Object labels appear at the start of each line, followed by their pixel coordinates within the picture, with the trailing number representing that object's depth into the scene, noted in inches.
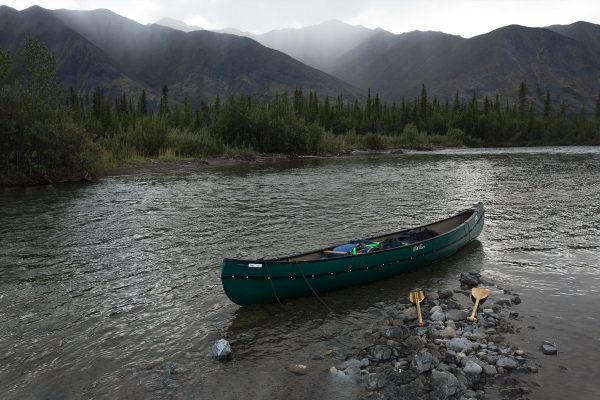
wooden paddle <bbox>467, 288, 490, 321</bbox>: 501.8
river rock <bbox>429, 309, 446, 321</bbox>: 464.8
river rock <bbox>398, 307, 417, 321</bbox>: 474.9
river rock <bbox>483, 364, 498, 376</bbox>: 362.9
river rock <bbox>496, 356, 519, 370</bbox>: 372.5
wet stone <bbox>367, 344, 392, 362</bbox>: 389.7
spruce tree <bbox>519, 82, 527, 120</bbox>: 5792.3
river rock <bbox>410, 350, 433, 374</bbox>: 365.7
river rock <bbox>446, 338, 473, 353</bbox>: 396.2
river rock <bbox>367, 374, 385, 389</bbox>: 348.2
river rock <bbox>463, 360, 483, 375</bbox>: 361.1
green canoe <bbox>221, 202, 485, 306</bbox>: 494.6
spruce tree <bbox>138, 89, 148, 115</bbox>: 5036.9
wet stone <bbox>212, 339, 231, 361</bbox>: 403.5
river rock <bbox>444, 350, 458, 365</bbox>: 378.0
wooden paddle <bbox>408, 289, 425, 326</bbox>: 486.6
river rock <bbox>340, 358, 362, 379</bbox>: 367.9
